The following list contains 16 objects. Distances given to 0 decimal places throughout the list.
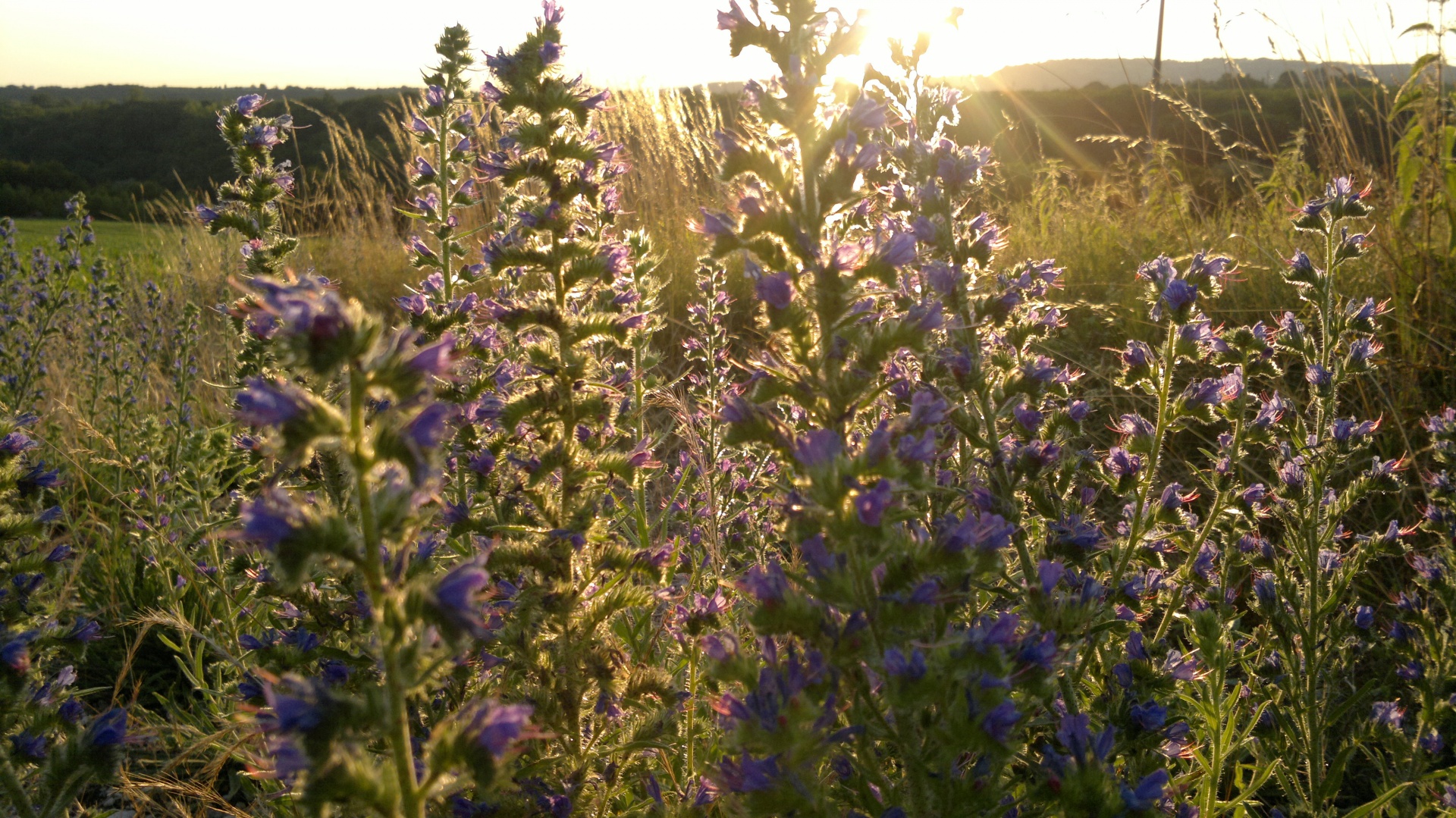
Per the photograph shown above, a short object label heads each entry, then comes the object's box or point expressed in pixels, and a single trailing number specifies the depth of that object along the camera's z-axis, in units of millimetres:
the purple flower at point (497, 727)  452
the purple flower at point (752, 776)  512
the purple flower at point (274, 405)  435
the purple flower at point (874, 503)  492
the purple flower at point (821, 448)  508
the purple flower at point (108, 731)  566
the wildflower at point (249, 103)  829
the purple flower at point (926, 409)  543
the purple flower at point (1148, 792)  542
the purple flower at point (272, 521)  443
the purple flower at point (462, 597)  441
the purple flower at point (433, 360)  449
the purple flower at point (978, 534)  522
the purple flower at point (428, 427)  444
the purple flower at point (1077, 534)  669
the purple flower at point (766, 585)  516
